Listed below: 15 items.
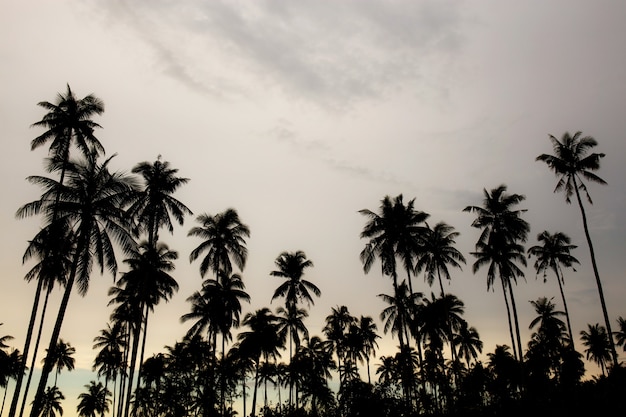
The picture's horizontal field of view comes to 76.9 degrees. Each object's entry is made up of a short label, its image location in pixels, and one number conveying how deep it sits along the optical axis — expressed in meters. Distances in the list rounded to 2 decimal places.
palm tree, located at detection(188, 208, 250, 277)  39.94
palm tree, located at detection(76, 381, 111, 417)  70.56
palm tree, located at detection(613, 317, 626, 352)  68.50
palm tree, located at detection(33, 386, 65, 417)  66.23
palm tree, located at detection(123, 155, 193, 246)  31.72
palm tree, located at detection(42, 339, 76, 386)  63.25
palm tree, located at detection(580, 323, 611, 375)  69.44
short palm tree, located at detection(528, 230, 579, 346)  48.72
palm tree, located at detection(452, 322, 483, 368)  60.66
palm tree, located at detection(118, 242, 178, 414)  31.62
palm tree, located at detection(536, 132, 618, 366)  31.39
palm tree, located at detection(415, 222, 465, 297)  42.75
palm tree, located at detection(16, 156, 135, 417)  23.62
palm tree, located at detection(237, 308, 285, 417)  50.00
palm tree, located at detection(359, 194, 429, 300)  36.19
